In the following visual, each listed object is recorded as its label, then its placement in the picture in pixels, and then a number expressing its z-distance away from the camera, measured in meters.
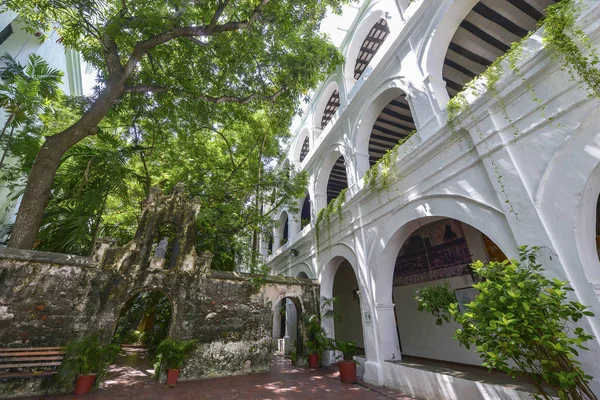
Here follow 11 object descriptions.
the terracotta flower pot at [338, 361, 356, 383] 6.35
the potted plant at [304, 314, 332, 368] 8.15
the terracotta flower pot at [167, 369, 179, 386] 6.11
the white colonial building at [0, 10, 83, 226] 9.61
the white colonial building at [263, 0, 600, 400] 3.31
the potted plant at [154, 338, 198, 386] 6.18
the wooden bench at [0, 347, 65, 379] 4.95
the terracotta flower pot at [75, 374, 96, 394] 5.19
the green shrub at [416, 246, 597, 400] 2.48
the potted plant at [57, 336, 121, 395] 5.25
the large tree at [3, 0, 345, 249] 5.75
